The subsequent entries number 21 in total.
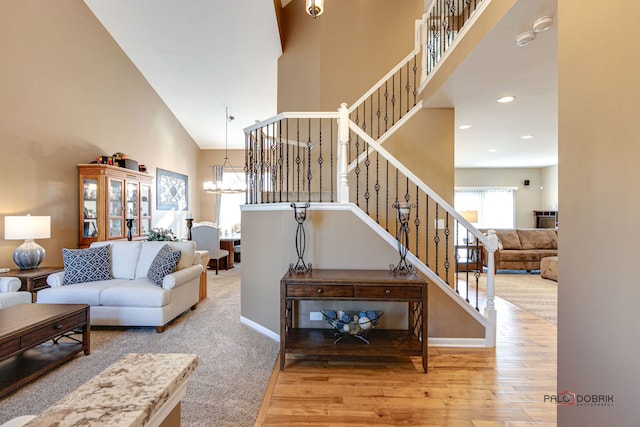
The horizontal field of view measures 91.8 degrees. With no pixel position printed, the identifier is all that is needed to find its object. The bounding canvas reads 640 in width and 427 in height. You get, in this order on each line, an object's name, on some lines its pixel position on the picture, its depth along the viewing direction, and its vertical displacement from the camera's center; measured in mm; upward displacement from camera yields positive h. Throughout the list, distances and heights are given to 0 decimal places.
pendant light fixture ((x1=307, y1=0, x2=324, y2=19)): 2722 +1822
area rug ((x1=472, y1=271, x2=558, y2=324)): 4327 -1345
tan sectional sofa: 6730 -804
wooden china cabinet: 4988 +176
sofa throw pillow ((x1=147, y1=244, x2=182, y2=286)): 3662 -627
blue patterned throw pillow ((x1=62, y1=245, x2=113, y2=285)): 3662 -646
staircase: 3072 +699
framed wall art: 7199 +537
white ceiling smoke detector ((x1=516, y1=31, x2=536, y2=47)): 2352 +1344
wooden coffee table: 2262 -993
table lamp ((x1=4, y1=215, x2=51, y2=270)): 3678 -272
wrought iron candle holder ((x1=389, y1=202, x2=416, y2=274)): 2838 -338
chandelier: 8929 +1194
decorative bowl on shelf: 2785 -997
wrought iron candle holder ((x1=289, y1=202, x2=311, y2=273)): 2963 -284
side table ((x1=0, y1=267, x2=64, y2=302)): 3570 -771
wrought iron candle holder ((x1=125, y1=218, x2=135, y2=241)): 5088 -248
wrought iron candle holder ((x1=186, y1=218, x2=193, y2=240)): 5837 -209
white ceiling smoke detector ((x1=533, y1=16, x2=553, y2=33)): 2192 +1352
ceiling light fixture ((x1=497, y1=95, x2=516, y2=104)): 3676 +1367
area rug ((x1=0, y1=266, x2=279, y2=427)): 2098 -1340
